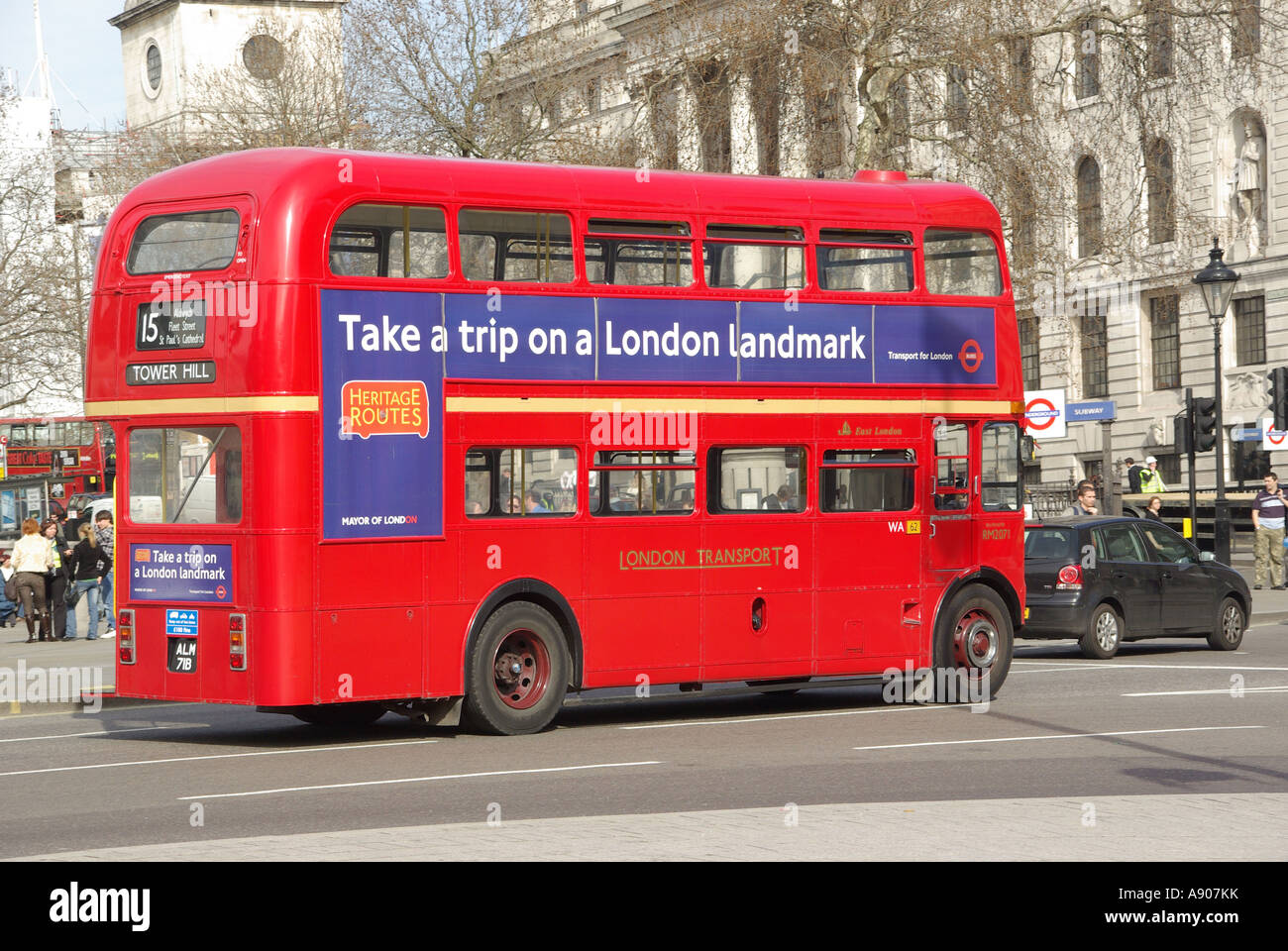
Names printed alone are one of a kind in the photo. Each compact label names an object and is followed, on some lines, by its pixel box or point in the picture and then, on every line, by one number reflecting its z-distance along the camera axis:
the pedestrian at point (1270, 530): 32.88
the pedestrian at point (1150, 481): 36.69
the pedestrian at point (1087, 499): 26.83
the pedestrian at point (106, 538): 28.92
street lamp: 30.67
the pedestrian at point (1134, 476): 37.47
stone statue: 52.22
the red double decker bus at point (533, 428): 14.02
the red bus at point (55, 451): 60.97
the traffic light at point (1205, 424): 30.31
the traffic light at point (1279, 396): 32.53
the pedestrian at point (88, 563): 28.14
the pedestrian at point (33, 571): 28.94
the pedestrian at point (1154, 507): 31.73
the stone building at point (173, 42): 97.75
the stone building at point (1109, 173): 33.22
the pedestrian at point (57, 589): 29.11
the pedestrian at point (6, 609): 34.12
